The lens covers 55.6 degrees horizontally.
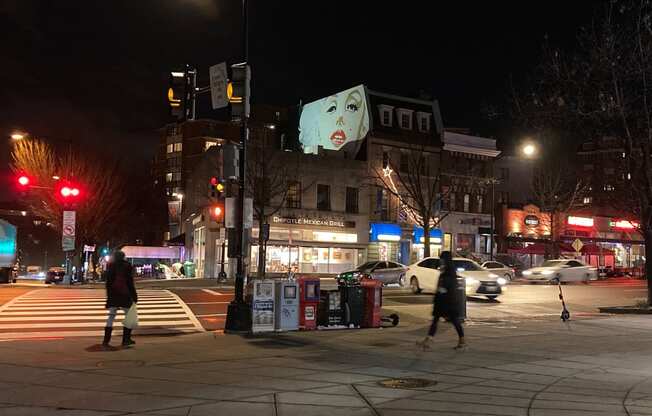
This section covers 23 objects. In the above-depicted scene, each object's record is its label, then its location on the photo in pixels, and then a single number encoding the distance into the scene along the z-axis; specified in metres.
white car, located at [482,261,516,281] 33.48
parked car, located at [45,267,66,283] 39.38
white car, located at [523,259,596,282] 36.59
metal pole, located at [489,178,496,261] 46.38
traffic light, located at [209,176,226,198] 17.05
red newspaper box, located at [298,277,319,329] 14.45
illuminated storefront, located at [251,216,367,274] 42.56
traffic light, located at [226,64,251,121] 13.91
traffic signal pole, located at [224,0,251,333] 13.89
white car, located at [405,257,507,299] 24.27
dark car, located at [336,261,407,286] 31.33
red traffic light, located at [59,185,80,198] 29.09
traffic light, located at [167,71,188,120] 14.18
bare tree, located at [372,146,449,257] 45.66
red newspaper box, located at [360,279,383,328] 15.19
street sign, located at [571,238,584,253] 42.79
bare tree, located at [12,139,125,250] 38.78
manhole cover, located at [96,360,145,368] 9.56
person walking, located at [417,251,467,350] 11.66
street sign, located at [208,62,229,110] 14.34
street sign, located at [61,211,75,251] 29.61
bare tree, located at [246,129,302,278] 38.00
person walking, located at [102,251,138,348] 11.74
